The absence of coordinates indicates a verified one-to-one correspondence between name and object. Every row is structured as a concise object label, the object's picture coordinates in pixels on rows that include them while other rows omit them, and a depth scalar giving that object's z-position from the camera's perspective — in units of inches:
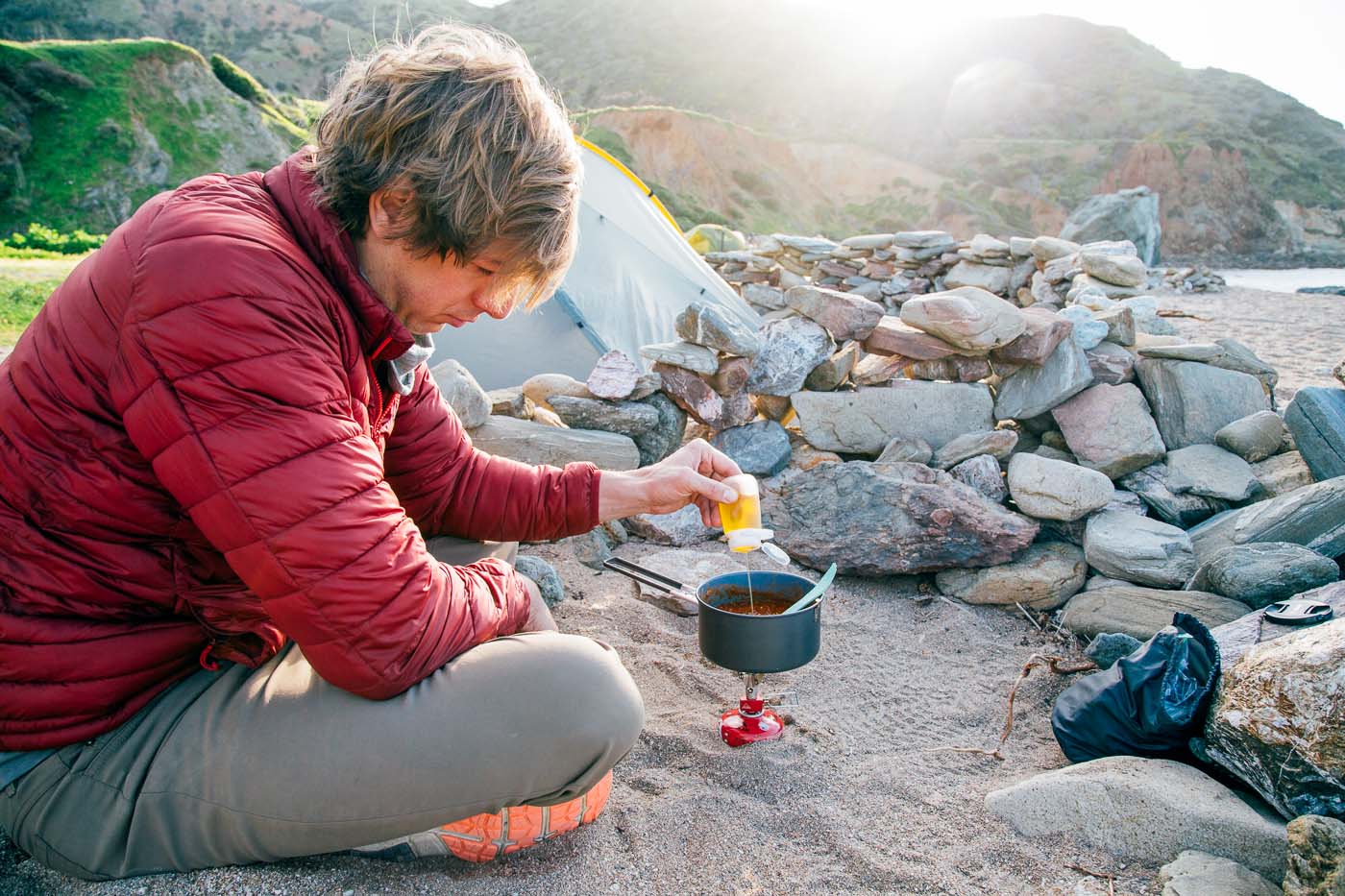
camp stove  87.5
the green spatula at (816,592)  79.2
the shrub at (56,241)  425.1
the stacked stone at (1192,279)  494.9
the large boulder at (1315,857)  55.5
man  50.9
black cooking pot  77.6
